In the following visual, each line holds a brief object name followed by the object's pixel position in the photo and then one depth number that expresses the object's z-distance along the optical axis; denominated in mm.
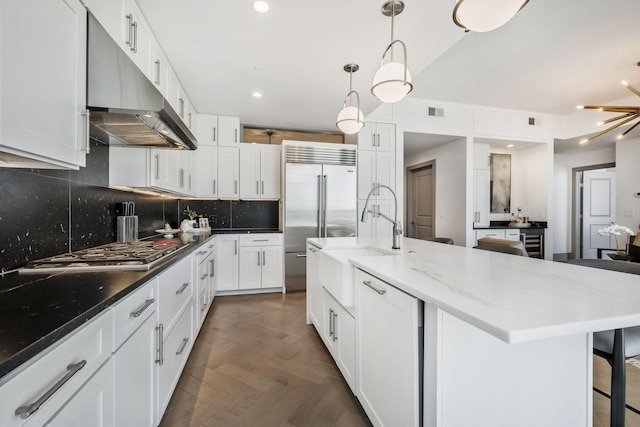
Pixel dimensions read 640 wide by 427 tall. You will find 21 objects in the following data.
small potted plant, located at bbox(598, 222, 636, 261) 2615
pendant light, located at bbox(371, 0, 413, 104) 1758
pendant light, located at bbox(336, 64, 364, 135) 2502
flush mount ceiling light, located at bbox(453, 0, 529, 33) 1165
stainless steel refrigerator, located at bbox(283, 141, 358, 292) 3898
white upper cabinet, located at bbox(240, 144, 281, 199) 4121
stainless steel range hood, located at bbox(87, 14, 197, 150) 1323
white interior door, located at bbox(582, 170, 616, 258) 5930
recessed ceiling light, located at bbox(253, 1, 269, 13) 1875
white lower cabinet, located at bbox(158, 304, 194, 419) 1461
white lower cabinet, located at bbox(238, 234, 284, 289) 3857
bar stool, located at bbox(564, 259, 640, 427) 1004
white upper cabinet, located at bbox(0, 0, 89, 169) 857
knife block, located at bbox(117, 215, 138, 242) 2260
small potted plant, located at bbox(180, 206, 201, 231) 3599
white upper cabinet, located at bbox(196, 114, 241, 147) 3932
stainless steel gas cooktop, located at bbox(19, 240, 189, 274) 1288
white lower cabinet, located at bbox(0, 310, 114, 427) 570
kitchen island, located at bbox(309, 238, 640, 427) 839
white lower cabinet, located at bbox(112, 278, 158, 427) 1014
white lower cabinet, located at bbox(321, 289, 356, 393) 1619
